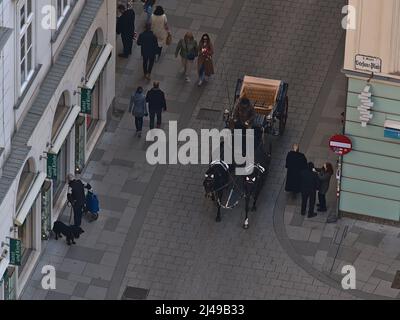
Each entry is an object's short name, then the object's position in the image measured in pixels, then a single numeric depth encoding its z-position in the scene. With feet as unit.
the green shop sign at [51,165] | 186.09
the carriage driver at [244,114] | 197.88
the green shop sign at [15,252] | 178.40
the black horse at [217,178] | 192.75
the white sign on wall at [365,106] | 185.49
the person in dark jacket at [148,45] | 211.00
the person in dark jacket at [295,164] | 195.52
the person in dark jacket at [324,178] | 193.67
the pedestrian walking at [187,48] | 211.00
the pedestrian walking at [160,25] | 214.28
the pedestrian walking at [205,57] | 210.38
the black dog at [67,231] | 189.88
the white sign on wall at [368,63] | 184.03
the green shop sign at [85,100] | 194.59
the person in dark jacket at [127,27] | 214.69
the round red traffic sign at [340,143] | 189.06
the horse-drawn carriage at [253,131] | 193.26
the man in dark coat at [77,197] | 190.80
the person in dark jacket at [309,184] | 193.47
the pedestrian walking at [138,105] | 202.80
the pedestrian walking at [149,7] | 219.82
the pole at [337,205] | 193.67
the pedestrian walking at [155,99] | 203.41
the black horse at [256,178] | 193.26
